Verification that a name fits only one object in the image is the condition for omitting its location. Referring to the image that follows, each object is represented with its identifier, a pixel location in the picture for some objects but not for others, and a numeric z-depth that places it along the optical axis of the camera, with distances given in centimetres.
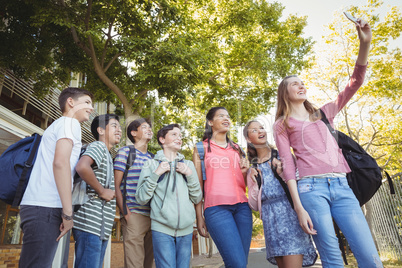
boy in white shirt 202
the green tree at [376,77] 1226
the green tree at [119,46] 795
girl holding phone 212
